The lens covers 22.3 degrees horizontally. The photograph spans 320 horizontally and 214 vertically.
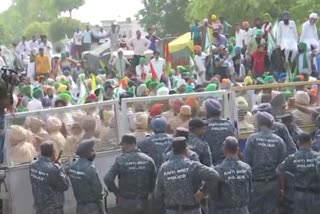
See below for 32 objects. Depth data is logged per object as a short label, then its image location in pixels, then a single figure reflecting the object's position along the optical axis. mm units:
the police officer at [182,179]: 9109
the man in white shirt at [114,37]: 24625
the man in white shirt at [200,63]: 19292
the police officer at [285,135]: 10630
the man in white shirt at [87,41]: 27516
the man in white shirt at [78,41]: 27264
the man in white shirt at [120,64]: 20747
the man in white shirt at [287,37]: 19109
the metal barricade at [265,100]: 11828
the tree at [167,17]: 51062
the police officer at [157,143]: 10469
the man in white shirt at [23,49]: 25203
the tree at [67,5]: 97062
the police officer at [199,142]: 10141
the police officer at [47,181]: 9883
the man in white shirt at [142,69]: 19758
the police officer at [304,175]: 9930
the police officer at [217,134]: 10789
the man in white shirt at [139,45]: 22438
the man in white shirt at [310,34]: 19500
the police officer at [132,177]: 9945
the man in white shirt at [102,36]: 27739
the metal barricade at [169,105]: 11344
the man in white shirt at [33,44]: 24914
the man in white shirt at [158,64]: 19781
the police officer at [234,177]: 9328
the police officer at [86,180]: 9859
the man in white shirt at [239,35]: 21239
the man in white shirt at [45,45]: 24125
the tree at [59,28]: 81250
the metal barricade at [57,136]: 10492
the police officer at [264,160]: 10273
